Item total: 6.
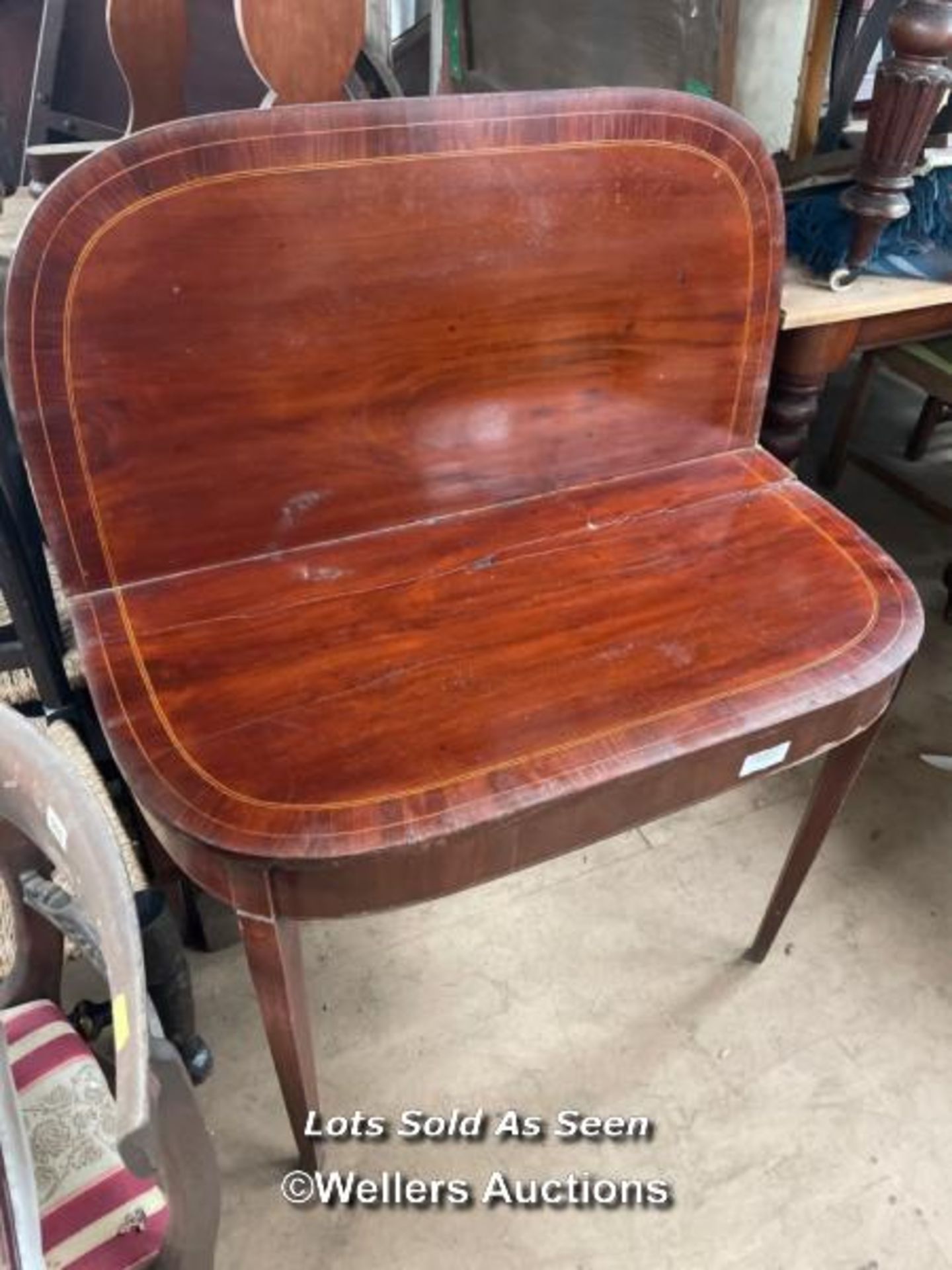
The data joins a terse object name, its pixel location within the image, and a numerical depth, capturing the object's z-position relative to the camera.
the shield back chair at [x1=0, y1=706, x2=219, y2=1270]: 0.54
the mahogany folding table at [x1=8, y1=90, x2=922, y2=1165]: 0.81
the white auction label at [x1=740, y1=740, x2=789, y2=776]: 0.93
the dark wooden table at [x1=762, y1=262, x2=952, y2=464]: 1.23
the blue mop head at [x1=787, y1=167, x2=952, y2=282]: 1.29
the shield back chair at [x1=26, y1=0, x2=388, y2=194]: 0.92
